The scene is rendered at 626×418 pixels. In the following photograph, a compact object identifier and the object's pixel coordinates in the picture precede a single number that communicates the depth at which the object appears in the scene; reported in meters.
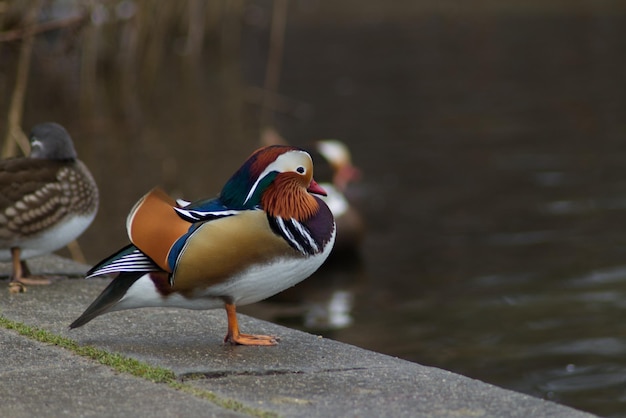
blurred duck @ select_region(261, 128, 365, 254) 21.75
